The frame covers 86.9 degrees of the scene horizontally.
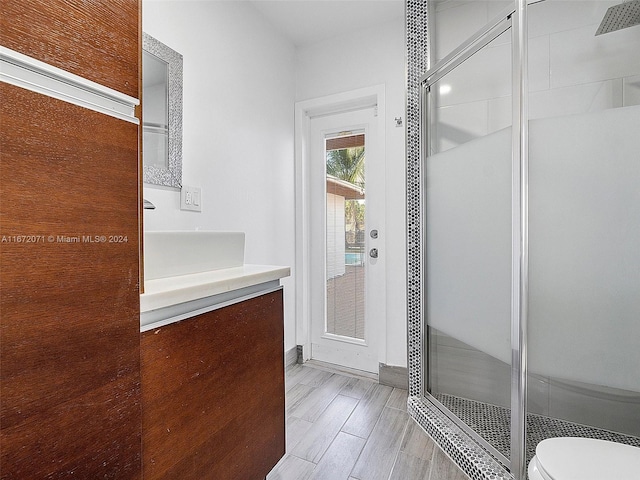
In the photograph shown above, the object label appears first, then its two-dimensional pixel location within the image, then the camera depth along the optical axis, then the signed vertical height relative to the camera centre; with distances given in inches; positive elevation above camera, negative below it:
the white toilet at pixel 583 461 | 35.1 -24.7
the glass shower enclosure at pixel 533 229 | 51.4 +1.0
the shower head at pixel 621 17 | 60.0 +39.8
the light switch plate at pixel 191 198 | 67.3 +7.3
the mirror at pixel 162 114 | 60.2 +22.3
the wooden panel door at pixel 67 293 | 22.1 -4.5
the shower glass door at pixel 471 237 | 57.7 -0.3
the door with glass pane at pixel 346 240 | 98.5 -1.5
